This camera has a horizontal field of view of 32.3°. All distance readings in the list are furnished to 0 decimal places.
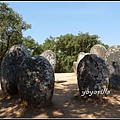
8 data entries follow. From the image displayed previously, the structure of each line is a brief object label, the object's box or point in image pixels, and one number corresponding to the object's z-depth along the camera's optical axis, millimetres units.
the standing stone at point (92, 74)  8195
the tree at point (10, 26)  29484
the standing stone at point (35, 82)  6746
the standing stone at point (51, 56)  14461
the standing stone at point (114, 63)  10812
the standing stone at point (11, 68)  8812
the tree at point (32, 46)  36812
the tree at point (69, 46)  35719
